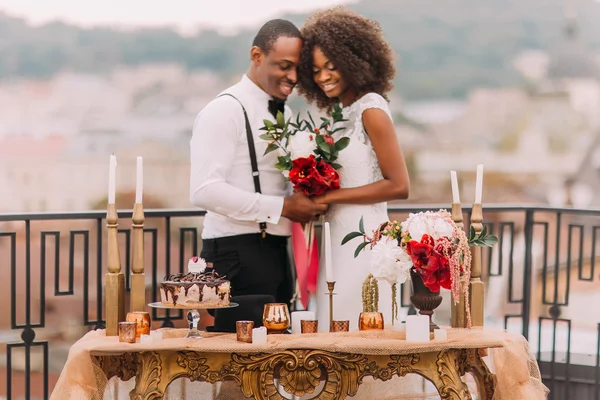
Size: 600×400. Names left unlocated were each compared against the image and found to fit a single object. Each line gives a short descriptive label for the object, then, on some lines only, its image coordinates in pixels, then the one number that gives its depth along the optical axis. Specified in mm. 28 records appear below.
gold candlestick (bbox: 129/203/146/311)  5078
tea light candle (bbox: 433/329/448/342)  4937
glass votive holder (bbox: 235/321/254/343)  4855
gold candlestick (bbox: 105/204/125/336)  5059
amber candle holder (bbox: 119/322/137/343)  4770
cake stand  4969
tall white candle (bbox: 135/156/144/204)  5095
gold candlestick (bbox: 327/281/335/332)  5248
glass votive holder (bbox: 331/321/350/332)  5176
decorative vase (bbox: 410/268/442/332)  5031
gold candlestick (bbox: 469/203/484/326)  5457
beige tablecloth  4734
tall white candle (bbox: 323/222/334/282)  5262
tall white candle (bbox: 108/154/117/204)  5004
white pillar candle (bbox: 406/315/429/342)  4883
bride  5910
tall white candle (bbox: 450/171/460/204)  5336
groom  5863
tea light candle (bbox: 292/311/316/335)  5340
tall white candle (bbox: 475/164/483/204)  5303
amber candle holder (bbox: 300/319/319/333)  5125
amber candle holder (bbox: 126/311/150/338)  4930
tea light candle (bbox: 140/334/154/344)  4758
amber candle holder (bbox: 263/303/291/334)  5035
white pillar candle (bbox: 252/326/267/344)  4824
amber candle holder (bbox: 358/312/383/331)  5219
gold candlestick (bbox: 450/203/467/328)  5383
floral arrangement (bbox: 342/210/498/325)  4832
